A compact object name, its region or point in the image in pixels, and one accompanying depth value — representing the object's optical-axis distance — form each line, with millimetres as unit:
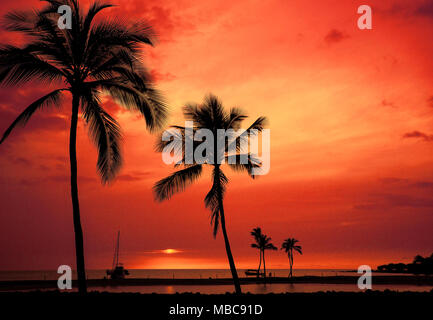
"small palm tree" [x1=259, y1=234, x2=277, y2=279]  99750
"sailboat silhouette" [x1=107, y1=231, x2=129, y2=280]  89062
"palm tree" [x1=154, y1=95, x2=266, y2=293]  21766
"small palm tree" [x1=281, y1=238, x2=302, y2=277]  106375
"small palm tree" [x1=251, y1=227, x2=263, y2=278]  100750
